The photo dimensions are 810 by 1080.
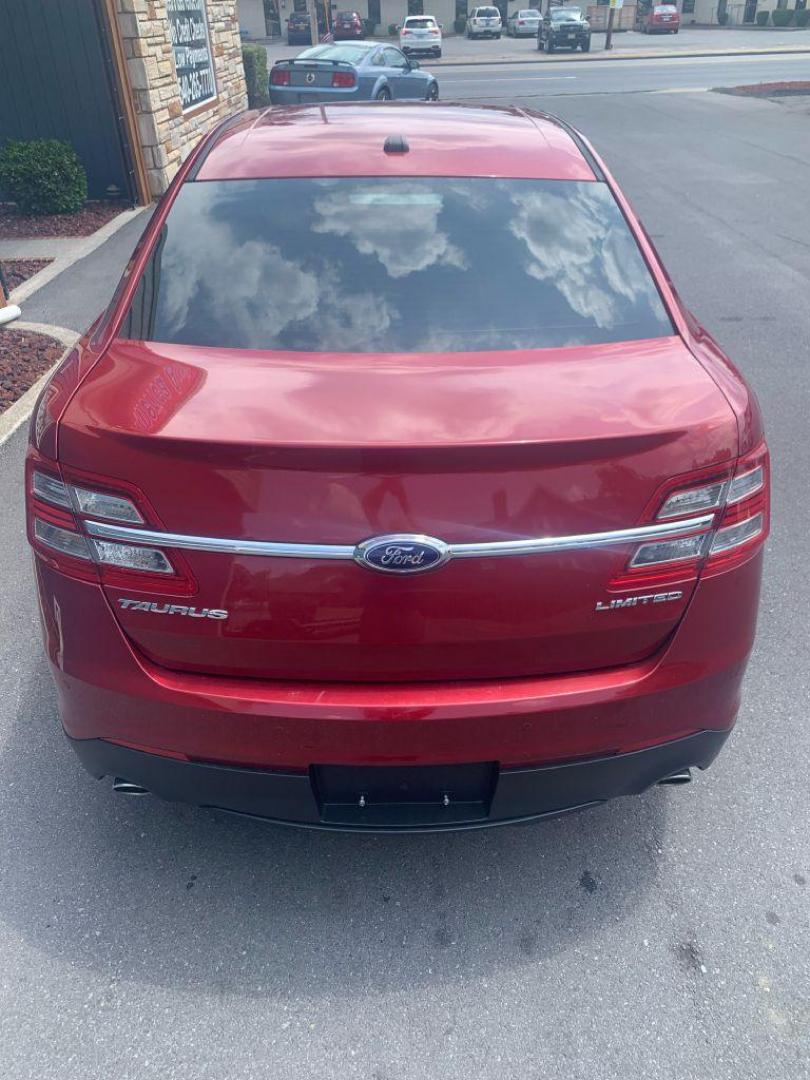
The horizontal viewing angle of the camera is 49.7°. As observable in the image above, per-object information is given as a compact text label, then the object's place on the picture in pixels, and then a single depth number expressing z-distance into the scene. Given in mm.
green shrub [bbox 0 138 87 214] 10070
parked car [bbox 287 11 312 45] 51344
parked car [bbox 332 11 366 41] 52875
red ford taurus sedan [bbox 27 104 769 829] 1815
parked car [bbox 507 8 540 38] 52875
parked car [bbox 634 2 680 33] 53062
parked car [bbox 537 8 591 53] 42281
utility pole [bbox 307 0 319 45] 43969
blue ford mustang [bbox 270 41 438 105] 16547
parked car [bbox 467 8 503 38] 55188
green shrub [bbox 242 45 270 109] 20031
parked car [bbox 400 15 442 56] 42281
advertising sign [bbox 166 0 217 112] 12422
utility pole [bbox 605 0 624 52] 42772
